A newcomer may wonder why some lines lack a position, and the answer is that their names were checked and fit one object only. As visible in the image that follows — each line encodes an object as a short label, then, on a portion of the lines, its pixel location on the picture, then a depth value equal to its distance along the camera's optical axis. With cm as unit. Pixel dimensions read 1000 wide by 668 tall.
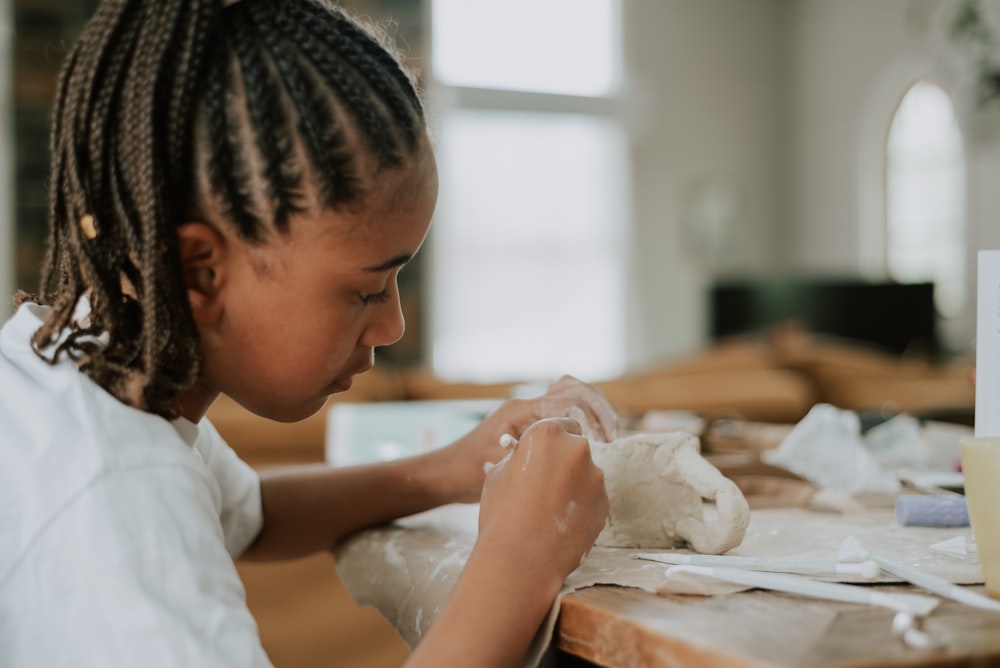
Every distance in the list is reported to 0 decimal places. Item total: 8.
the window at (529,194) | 642
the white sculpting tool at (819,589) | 51
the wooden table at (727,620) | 45
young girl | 55
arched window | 600
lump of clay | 71
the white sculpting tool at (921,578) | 53
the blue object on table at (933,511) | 77
